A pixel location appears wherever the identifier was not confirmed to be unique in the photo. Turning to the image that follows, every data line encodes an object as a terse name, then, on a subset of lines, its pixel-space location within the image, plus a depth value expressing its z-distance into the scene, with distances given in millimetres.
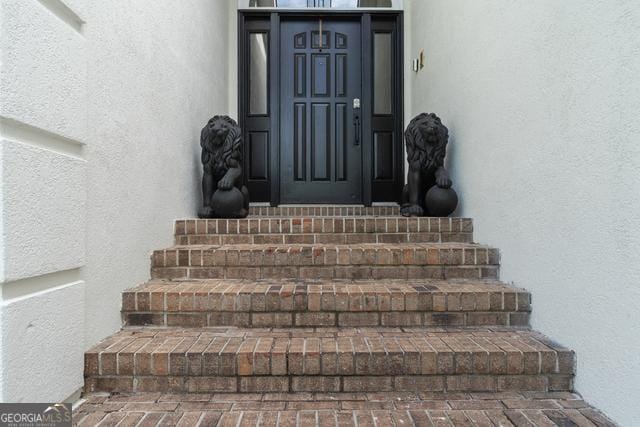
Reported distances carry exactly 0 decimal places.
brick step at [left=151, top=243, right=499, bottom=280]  2105
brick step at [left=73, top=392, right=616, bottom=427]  1250
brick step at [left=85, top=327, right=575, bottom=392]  1440
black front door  3920
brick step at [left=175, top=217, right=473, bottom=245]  2447
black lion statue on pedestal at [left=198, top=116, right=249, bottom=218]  2650
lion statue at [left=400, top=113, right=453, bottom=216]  2691
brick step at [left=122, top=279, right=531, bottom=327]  1753
